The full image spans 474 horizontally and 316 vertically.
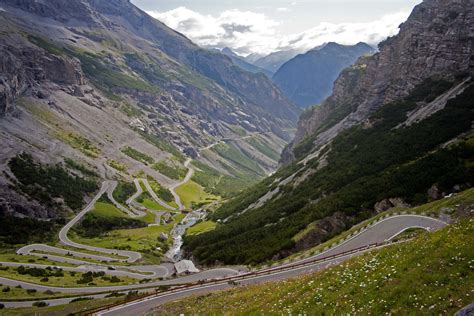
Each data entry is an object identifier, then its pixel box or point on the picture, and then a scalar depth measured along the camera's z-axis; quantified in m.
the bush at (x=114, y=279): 86.15
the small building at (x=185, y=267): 95.44
